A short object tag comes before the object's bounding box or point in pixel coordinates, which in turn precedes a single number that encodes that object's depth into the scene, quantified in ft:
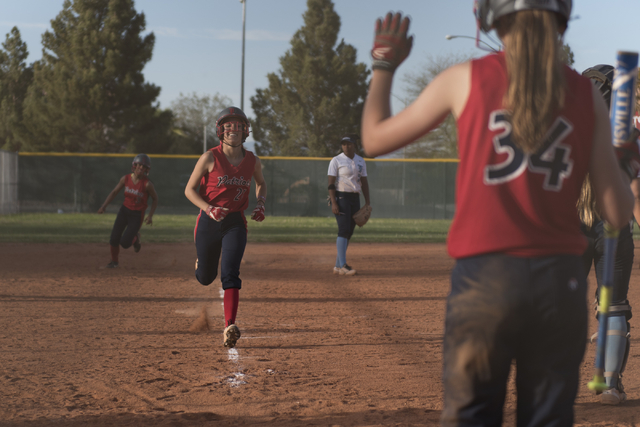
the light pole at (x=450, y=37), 93.48
